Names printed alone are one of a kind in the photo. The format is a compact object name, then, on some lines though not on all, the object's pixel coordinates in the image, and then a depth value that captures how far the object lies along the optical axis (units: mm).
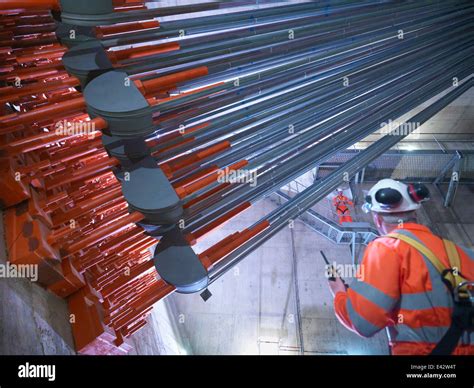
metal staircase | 6977
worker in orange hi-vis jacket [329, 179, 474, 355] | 1787
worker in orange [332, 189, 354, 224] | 7466
